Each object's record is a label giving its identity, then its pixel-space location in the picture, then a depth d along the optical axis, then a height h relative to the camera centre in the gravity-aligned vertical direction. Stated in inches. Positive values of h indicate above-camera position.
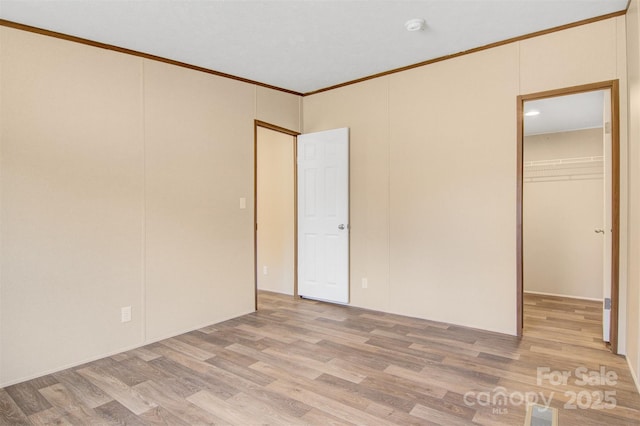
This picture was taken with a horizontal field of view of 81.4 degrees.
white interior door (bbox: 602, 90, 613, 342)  118.3 -0.8
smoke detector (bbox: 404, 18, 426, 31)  113.3 +57.9
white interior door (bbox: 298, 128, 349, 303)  172.9 -1.9
